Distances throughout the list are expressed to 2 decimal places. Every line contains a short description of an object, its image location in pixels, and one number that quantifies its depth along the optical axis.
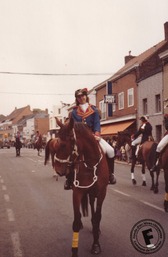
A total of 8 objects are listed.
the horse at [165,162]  8.55
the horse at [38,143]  32.44
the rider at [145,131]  12.85
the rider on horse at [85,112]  6.04
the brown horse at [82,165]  5.12
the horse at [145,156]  12.60
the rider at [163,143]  8.95
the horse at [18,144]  34.56
